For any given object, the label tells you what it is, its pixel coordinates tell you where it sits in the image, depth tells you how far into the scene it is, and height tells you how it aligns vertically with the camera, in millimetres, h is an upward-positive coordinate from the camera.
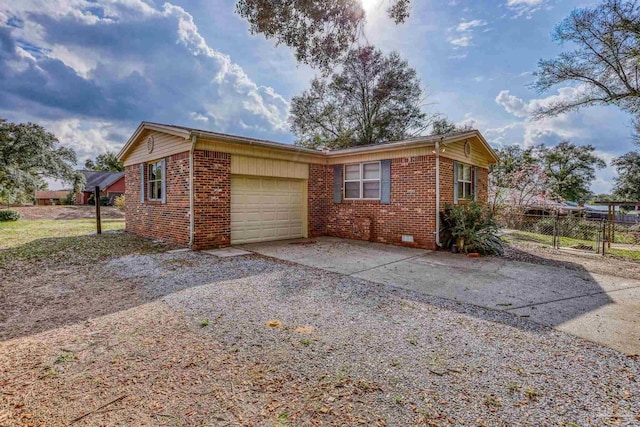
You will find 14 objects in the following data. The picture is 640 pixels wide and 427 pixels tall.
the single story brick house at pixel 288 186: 8383 +632
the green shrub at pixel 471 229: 8242 -603
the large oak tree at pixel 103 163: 53281 +7579
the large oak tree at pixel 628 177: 28328 +3033
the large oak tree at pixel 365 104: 22859 +7999
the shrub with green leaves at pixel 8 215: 17466 -600
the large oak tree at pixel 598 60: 10602 +5784
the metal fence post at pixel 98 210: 11526 -180
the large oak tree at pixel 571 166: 32438 +4537
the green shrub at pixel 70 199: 34656 +709
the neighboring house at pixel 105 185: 35312 +2395
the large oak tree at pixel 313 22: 6684 +4264
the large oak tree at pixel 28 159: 19953 +3297
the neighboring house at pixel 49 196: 41597 +1362
